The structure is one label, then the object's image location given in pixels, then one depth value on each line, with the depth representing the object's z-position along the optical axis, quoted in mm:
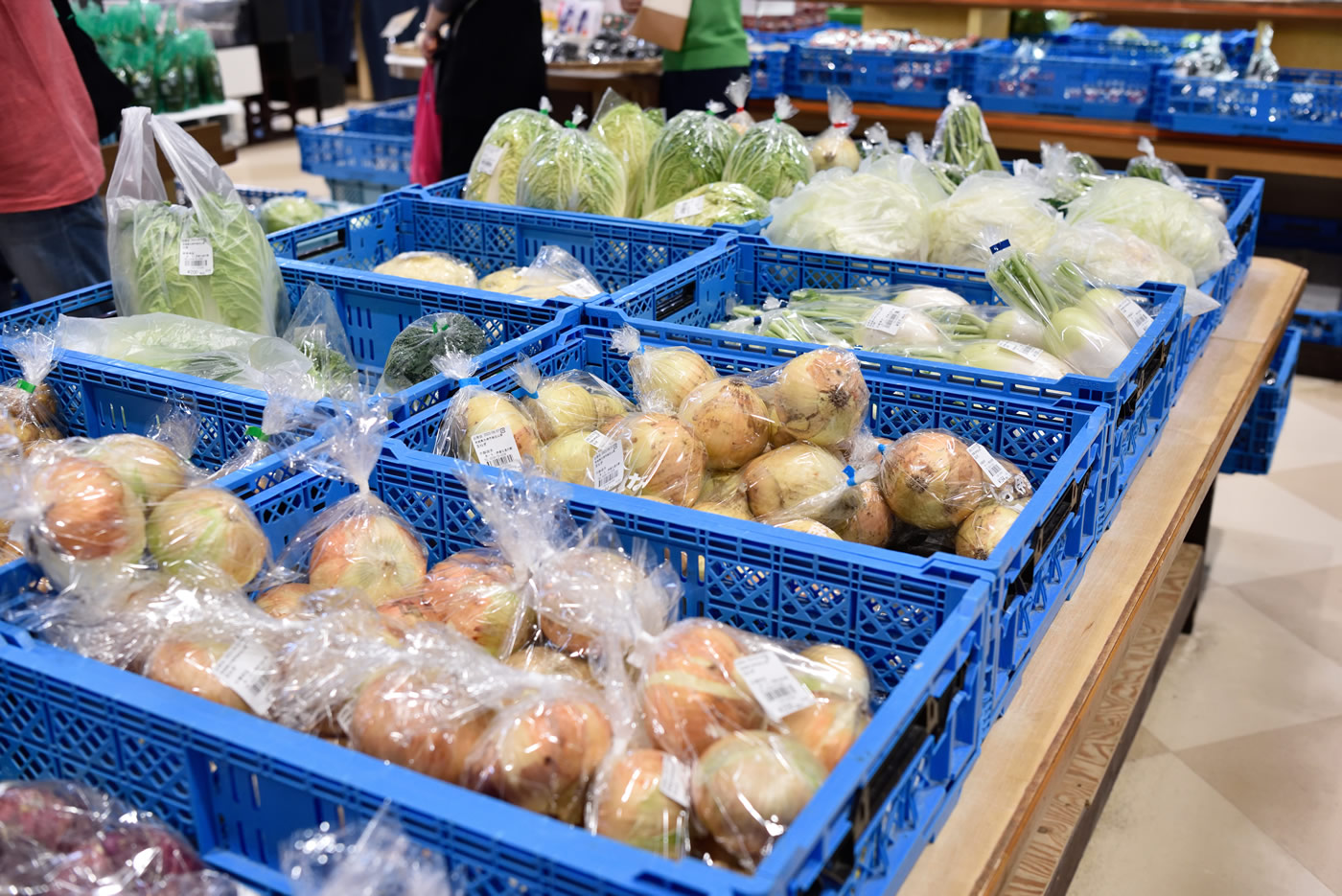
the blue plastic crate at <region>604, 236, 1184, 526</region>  1574
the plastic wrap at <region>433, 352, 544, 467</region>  1432
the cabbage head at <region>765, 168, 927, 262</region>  2264
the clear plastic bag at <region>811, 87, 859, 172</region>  2859
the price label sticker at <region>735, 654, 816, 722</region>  975
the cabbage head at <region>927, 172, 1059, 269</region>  2262
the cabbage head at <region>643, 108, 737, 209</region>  2711
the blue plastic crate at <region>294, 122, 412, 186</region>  4012
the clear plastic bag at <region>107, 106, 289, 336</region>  2018
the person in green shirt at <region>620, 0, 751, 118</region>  4043
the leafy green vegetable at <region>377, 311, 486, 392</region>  1827
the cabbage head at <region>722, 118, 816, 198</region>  2674
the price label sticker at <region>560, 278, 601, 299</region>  2023
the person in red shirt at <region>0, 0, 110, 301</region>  2438
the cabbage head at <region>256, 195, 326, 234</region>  2814
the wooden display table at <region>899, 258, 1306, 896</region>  1107
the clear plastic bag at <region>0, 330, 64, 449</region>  1654
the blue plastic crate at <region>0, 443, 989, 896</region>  824
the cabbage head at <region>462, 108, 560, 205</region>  2729
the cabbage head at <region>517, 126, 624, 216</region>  2586
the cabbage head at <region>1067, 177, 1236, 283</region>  2273
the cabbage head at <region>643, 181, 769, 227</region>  2473
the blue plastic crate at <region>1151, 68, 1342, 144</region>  4000
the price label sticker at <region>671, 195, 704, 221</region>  2479
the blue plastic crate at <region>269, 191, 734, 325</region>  2248
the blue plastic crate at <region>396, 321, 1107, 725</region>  1213
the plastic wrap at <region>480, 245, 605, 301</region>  2049
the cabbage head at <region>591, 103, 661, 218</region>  2807
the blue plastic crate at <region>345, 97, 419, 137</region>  4551
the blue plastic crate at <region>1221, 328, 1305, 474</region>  3035
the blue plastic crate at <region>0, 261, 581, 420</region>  1832
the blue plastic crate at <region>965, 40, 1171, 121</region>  4402
